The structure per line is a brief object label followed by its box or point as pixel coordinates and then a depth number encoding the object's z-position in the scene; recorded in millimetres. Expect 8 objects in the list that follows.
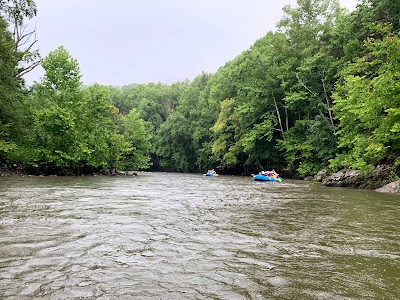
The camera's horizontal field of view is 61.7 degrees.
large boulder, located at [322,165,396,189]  19234
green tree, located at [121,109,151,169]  40938
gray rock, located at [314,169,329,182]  26362
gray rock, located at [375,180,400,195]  16359
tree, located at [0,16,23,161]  21688
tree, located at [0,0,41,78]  19203
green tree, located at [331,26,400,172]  17469
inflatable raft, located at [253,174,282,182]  27512
